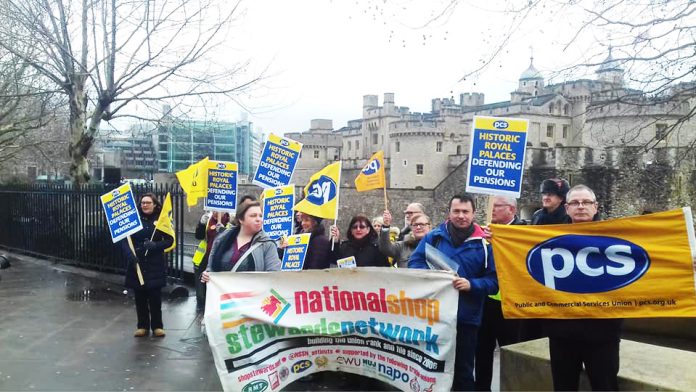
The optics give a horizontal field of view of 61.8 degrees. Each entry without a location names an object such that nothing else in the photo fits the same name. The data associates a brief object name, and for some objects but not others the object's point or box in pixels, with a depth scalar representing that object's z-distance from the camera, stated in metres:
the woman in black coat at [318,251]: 6.40
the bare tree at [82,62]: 11.85
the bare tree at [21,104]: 15.62
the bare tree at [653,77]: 7.22
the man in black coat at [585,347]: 3.69
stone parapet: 3.87
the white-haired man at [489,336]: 5.12
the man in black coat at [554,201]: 5.31
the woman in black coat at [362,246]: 5.89
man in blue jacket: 4.56
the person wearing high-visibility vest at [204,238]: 7.89
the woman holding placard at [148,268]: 6.89
